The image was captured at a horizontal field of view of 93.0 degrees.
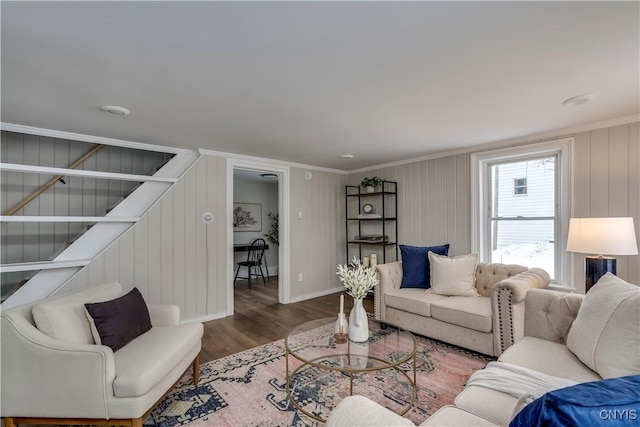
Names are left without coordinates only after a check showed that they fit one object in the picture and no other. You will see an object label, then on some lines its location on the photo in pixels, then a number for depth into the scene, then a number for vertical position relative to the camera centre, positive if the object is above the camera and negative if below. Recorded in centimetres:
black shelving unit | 479 -16
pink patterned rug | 194 -130
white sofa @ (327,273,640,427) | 108 -69
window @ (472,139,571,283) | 323 +8
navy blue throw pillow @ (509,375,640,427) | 62 -41
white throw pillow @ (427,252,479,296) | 321 -67
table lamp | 235 -23
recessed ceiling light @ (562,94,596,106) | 228 +87
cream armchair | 160 -89
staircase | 285 +2
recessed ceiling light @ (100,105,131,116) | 239 +84
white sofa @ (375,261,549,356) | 255 -91
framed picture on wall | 666 -7
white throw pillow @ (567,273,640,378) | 137 -58
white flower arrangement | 223 -50
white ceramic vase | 227 -83
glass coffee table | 199 -99
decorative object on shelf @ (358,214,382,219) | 488 -5
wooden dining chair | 614 -98
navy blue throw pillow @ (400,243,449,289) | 357 -63
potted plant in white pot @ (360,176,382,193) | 479 +48
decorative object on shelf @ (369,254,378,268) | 487 -75
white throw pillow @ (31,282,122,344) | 174 -62
